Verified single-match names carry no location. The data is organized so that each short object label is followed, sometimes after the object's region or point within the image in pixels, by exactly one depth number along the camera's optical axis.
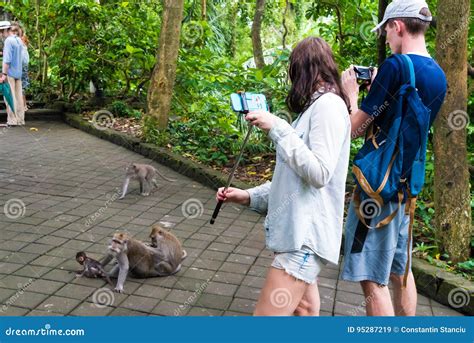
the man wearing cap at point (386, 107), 2.66
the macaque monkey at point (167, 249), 4.29
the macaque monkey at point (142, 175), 6.62
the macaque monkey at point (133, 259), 4.08
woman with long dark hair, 2.34
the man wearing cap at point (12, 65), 10.49
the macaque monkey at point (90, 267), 4.16
